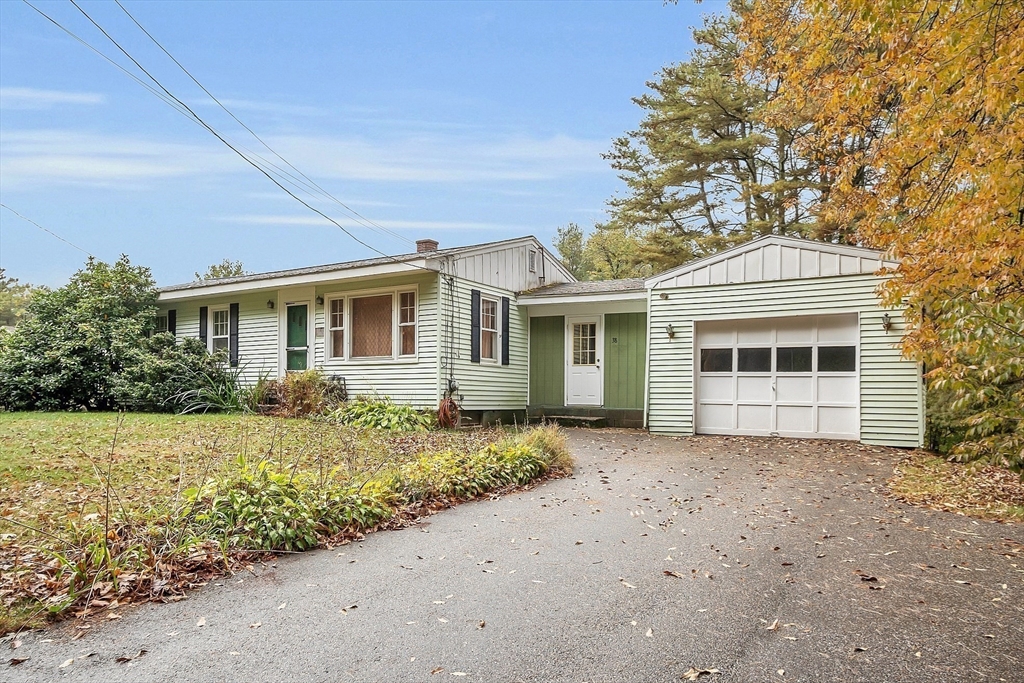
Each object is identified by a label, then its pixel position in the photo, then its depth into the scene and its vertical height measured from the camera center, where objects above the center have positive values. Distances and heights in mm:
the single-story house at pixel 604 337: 11250 +49
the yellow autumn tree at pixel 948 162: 5941 +2200
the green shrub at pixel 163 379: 14266 -918
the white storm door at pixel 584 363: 14383 -504
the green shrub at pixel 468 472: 6656 -1456
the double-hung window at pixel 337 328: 14180 +209
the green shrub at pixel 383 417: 11812 -1434
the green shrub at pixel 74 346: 14719 -226
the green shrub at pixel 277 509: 4832 -1327
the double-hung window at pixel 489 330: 14094 +191
